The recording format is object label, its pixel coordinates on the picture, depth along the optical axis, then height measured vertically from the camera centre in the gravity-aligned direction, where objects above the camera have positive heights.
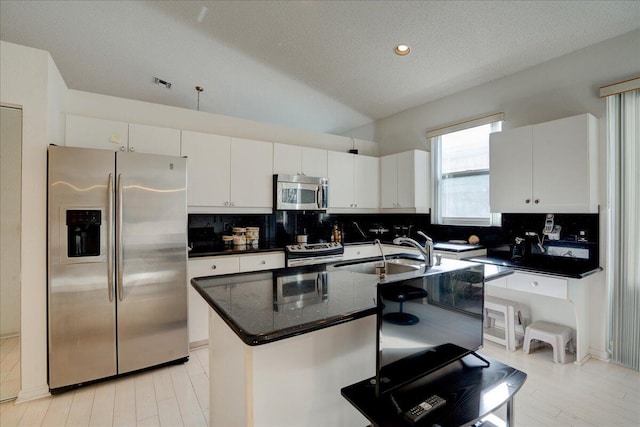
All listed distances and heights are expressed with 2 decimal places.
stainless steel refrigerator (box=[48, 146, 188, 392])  2.10 -0.37
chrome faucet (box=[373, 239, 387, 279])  1.97 -0.38
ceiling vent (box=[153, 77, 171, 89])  3.39 +1.53
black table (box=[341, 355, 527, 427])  0.97 -0.67
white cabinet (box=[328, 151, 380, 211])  4.07 +0.46
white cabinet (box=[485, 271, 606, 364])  2.39 -0.84
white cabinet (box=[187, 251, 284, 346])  2.78 -0.57
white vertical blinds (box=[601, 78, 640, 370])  2.44 -0.11
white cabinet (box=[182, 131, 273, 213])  3.07 +0.44
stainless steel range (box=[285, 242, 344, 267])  3.33 -0.46
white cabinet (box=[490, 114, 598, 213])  2.48 +0.41
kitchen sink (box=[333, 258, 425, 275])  1.95 -0.36
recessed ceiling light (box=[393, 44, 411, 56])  2.70 +1.52
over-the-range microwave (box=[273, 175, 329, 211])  3.53 +0.26
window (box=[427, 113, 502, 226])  3.48 +0.51
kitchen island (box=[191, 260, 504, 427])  1.06 -0.56
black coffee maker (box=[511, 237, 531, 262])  3.01 -0.37
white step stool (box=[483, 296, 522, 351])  2.76 -1.07
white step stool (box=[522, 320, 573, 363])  2.53 -1.09
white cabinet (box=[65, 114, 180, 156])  2.59 +0.73
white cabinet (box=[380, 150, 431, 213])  3.95 +0.44
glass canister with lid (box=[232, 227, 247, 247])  3.36 -0.26
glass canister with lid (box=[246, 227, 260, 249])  3.49 -0.27
